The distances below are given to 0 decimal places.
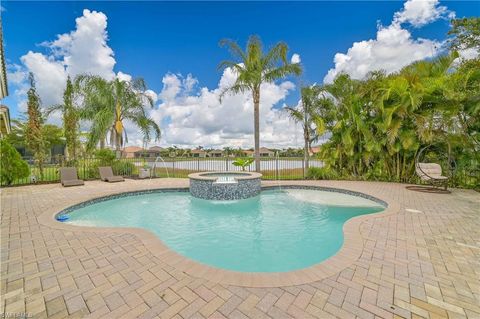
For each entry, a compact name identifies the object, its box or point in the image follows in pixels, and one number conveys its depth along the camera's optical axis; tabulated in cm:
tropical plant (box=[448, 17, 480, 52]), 818
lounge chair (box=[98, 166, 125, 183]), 1118
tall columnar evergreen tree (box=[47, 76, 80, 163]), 1162
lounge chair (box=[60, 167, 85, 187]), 973
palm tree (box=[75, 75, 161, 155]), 1402
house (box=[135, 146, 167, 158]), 4268
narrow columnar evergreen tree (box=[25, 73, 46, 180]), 1012
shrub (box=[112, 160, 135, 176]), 1323
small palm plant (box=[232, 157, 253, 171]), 1181
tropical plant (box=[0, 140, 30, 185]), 926
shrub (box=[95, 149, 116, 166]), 1257
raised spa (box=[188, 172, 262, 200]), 812
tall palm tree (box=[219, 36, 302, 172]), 1176
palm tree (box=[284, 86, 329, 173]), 1170
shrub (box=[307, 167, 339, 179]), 1145
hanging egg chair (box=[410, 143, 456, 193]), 774
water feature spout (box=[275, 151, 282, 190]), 1299
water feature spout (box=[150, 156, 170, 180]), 1337
